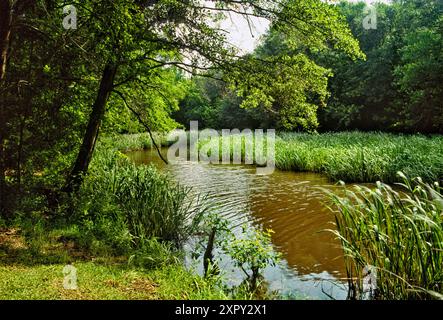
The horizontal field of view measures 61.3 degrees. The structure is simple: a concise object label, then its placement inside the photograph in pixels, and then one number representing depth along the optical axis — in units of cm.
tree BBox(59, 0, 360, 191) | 677
